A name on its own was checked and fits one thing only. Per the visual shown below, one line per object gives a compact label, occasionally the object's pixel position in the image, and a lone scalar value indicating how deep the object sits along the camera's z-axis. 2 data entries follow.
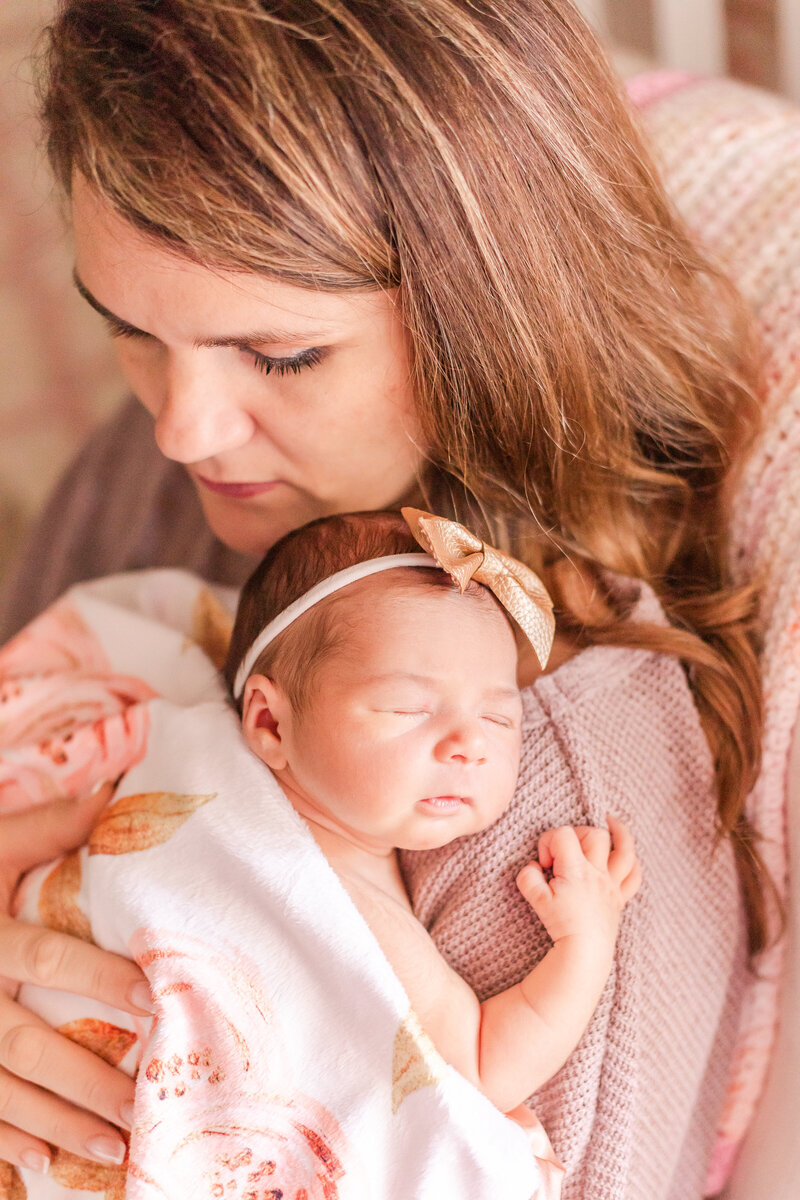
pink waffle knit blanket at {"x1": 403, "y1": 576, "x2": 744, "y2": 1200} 0.88
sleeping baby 0.85
